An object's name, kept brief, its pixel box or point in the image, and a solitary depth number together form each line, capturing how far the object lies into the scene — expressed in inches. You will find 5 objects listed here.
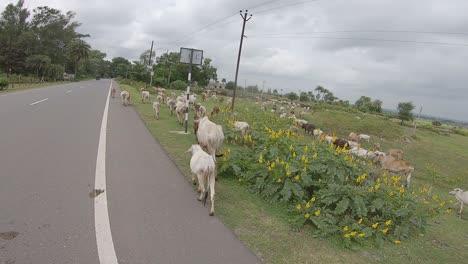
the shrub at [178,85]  2158.0
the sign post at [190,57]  479.2
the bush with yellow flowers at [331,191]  210.2
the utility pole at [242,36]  955.0
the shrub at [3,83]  986.2
